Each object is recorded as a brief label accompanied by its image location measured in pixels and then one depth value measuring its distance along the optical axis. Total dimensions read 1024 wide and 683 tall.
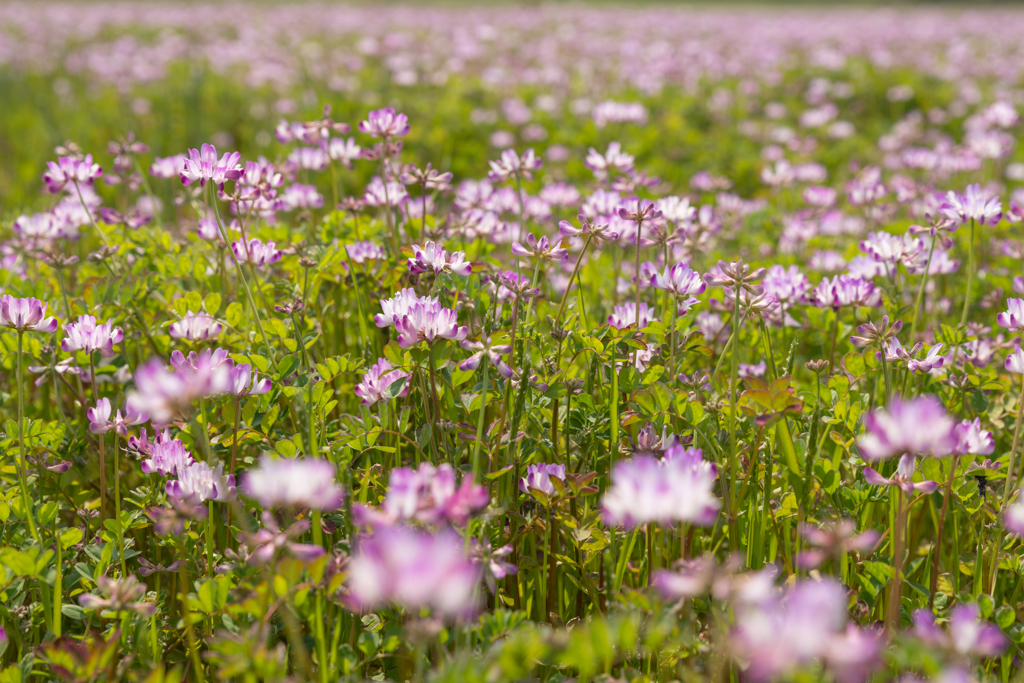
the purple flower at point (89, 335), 1.12
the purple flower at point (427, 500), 1.01
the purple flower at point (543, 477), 1.11
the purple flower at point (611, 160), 1.25
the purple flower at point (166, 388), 1.01
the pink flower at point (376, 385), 1.12
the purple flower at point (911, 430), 1.01
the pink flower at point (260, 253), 1.19
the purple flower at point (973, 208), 1.15
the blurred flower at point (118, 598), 1.05
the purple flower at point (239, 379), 1.09
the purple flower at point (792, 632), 0.92
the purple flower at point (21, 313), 1.11
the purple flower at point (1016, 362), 1.11
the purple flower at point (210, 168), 1.11
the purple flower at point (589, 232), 1.12
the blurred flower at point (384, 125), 1.20
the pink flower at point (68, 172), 1.21
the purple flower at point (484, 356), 1.10
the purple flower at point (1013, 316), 1.12
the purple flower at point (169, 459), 1.10
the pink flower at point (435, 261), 1.12
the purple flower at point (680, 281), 1.14
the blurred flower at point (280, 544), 1.03
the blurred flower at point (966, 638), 1.00
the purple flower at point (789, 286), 1.19
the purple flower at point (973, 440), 1.08
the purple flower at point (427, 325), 1.09
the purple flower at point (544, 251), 1.12
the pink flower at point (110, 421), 1.11
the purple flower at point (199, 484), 1.09
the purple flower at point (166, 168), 1.25
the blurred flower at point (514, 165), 1.21
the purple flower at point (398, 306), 1.10
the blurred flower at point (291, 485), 1.01
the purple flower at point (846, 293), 1.16
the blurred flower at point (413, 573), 0.94
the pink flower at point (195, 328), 1.16
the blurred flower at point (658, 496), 1.01
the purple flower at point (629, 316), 1.17
